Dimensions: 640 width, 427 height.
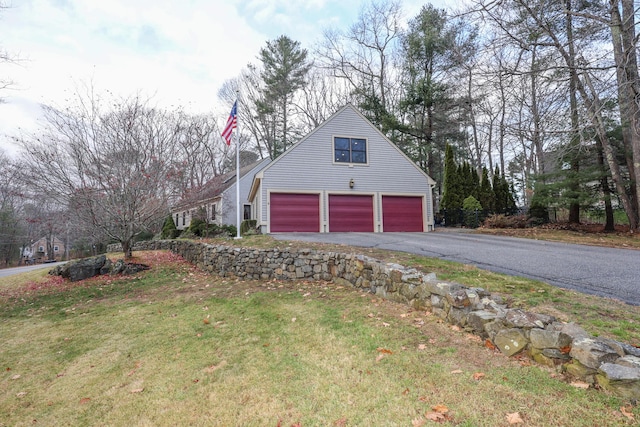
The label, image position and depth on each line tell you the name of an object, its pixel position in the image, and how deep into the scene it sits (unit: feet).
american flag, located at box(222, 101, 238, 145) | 37.27
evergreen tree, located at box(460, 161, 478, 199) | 61.62
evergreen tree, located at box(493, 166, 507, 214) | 64.44
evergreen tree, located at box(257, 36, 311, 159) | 77.71
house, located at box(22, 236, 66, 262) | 103.79
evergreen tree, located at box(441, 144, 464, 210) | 60.13
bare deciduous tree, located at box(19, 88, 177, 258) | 27.71
